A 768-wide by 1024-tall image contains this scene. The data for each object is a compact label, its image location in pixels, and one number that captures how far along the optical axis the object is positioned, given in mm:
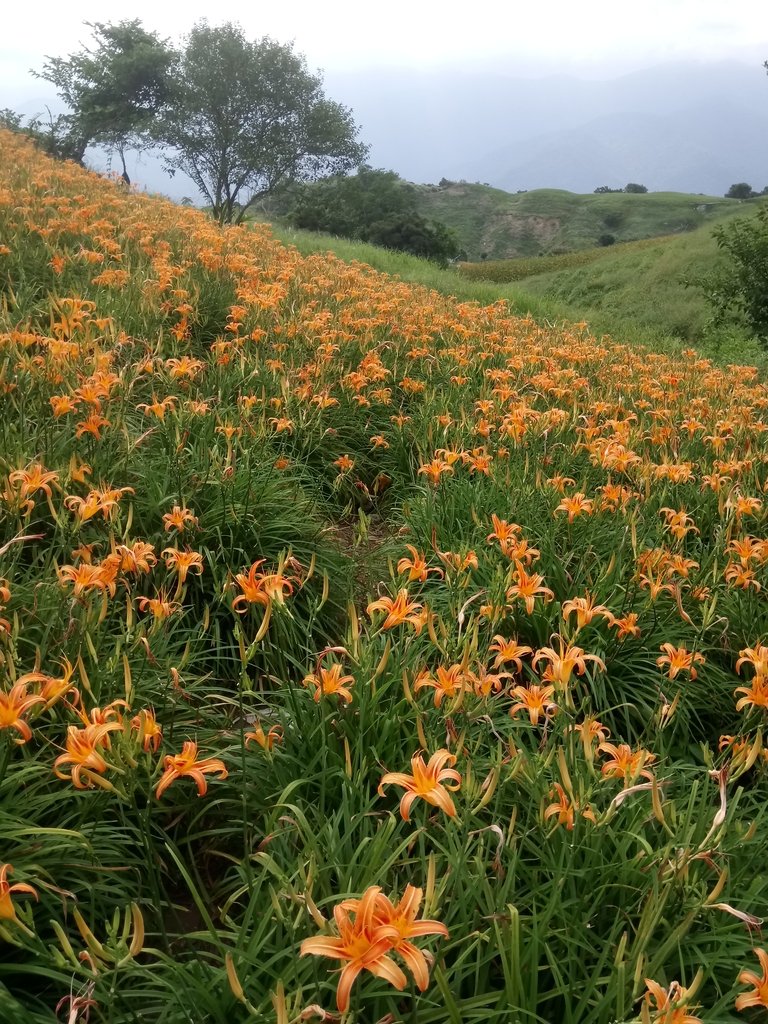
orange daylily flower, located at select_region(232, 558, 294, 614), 1510
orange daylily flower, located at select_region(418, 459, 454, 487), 2689
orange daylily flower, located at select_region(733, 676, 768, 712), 1667
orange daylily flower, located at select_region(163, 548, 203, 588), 1756
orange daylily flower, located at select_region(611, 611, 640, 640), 2170
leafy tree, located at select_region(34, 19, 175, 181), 22359
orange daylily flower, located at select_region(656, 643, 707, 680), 1847
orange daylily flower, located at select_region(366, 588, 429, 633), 1649
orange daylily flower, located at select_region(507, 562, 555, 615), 1884
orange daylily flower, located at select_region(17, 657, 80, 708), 1247
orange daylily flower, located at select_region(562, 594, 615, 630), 1757
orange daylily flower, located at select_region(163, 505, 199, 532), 1917
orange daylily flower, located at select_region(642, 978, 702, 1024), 978
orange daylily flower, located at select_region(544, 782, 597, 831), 1418
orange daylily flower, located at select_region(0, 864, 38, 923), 958
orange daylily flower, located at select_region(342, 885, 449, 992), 825
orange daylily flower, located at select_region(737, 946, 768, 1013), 987
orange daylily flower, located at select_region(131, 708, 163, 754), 1197
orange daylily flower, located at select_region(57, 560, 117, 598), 1554
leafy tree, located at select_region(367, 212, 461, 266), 32406
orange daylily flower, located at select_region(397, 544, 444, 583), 1956
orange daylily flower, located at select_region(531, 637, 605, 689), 1524
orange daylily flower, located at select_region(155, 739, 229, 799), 1097
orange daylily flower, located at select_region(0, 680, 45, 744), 1155
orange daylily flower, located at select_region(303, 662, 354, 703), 1594
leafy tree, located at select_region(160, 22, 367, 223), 19156
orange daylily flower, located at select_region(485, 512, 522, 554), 2098
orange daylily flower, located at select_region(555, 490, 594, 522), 2492
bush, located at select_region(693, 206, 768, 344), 9266
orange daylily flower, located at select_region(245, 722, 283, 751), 1534
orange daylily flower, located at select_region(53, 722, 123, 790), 1085
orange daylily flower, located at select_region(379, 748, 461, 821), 1062
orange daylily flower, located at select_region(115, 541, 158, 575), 1688
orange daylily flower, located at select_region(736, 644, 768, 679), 1710
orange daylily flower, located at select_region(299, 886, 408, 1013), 809
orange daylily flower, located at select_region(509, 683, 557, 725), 1597
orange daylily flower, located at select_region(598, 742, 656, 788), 1461
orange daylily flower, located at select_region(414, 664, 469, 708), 1542
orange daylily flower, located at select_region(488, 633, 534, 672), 1721
